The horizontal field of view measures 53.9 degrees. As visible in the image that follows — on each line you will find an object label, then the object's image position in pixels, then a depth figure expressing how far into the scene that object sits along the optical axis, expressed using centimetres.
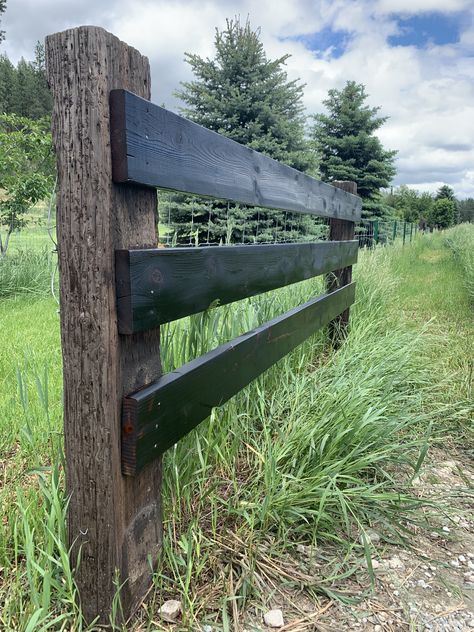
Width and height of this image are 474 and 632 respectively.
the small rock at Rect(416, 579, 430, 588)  155
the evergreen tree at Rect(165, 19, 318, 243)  1057
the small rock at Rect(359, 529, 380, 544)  174
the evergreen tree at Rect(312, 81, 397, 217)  1788
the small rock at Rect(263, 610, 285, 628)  134
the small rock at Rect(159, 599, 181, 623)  130
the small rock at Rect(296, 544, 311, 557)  163
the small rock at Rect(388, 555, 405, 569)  163
